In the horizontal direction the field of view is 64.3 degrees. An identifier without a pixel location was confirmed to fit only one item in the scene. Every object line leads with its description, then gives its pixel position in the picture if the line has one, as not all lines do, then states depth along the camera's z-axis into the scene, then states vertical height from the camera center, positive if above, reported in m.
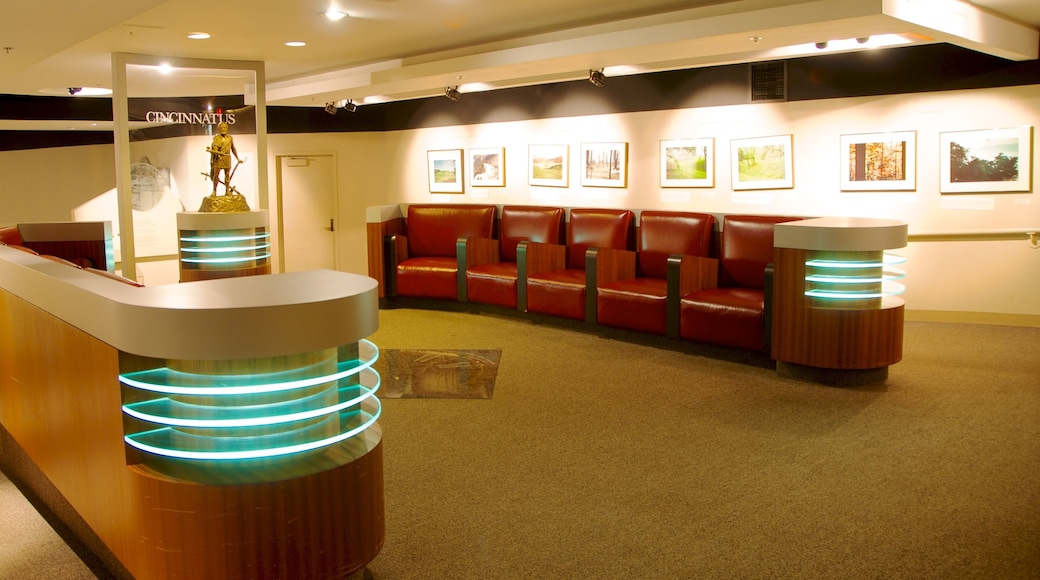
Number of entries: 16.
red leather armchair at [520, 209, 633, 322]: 7.93 -0.59
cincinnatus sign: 8.62 +1.10
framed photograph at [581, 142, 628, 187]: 9.42 +0.55
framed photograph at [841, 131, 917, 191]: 7.82 +0.45
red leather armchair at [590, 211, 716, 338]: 7.24 -0.59
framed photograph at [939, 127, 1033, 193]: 7.43 +0.43
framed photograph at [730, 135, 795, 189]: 8.32 +0.49
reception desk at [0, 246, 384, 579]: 2.76 -0.74
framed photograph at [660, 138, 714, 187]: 8.80 +0.52
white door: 12.12 +0.09
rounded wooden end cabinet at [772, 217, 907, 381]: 5.82 -0.62
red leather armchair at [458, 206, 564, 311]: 8.70 -0.43
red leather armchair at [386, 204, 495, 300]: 9.29 -0.39
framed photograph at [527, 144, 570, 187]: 9.94 +0.58
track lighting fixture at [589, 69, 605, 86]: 8.28 +1.37
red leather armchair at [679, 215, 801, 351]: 6.56 -0.71
